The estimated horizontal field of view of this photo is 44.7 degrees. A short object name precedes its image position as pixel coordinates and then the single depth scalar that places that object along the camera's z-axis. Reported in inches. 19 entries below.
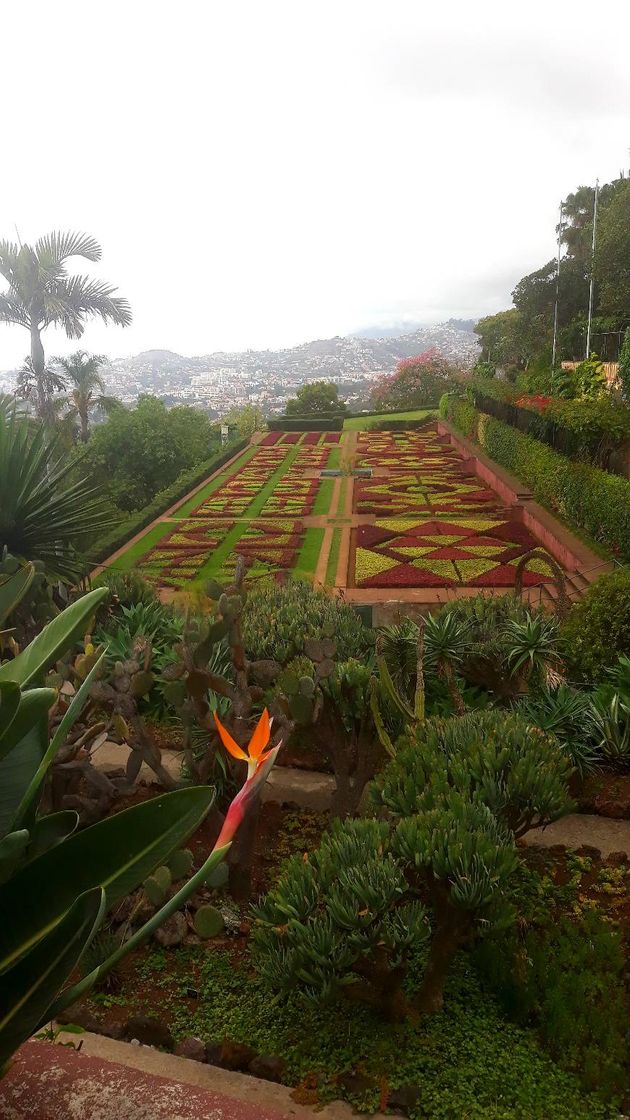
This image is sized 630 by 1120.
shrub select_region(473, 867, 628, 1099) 115.3
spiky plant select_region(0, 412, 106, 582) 258.2
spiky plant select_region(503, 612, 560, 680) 247.6
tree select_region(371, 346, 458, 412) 2030.0
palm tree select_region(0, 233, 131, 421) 810.8
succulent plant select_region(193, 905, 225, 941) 109.6
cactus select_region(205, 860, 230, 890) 136.1
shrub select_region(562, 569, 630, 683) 242.8
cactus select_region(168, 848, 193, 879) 113.5
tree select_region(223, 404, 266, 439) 1685.0
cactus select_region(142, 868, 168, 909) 119.0
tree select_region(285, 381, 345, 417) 1936.5
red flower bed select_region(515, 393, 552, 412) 752.3
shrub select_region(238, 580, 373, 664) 254.5
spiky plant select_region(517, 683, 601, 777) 210.1
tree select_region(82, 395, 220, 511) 987.3
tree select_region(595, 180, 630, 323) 920.9
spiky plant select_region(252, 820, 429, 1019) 113.5
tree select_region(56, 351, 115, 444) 1211.9
